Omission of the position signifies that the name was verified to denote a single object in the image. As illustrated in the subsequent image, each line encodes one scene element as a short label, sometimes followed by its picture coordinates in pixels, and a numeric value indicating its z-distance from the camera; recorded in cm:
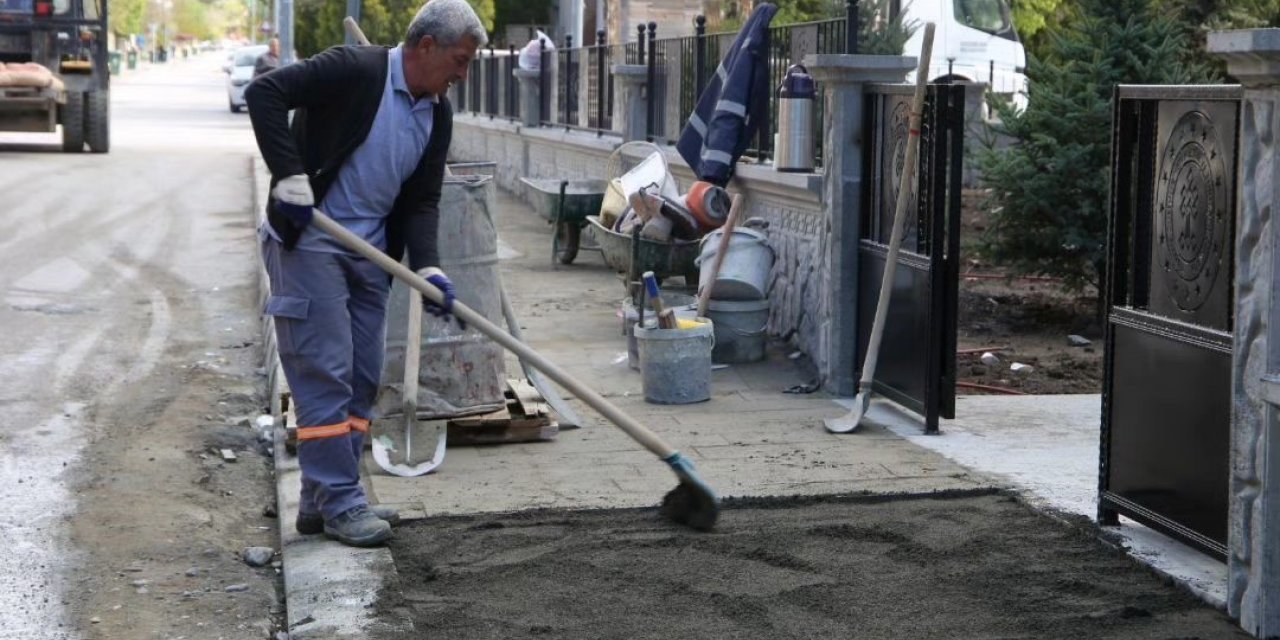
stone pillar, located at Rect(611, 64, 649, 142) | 1359
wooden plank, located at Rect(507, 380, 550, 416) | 719
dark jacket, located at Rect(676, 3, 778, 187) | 983
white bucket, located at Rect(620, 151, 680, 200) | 1106
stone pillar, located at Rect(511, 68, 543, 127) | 2020
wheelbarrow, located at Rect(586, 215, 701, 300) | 1027
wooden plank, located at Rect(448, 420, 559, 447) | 700
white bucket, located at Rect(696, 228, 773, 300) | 907
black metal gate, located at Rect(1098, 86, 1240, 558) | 479
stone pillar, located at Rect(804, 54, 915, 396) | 820
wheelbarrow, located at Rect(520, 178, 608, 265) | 1377
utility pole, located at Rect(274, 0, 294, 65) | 1952
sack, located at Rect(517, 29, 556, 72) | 2016
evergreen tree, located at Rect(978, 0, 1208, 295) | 961
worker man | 528
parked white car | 4500
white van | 2117
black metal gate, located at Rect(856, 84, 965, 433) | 718
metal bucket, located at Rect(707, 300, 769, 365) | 909
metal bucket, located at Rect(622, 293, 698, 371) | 893
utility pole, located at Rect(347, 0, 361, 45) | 1281
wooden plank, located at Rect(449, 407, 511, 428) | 697
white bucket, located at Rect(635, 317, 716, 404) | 803
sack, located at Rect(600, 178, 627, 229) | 1155
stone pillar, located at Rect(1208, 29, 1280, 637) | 431
